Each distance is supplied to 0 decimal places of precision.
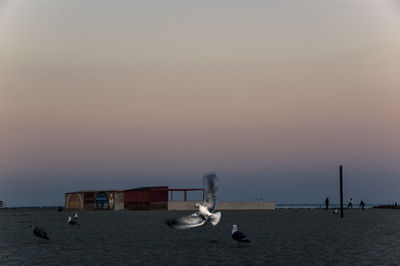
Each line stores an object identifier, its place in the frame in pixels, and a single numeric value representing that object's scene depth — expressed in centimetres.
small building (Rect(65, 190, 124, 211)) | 16775
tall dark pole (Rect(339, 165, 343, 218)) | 9850
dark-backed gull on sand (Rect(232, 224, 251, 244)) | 4491
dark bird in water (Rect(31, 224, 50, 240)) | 5034
